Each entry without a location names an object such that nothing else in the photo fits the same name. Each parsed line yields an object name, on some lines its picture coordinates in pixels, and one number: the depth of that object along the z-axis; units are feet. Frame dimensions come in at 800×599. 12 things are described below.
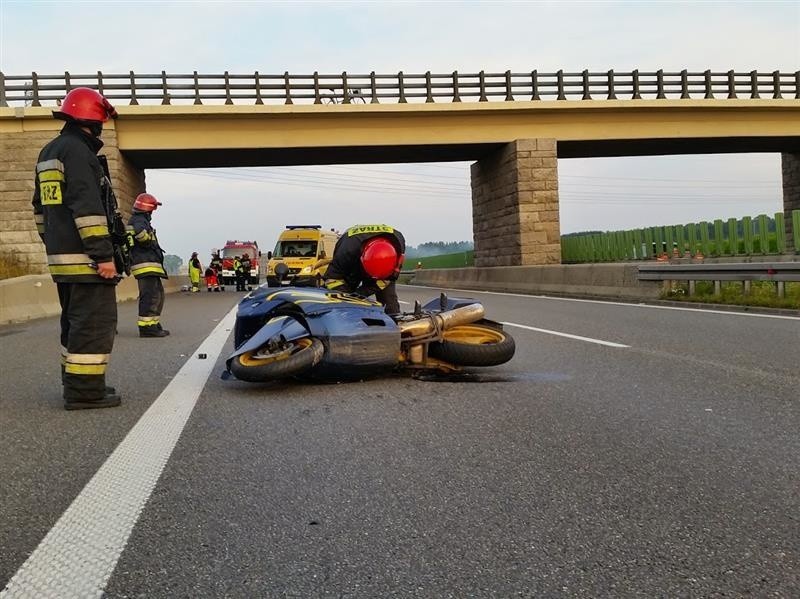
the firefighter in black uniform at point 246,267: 112.09
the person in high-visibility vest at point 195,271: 108.47
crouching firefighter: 20.22
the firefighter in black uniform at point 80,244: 16.57
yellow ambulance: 95.40
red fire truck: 130.82
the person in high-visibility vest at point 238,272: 109.81
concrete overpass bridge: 88.74
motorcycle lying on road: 18.31
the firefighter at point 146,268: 33.99
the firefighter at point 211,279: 111.83
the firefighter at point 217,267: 115.79
